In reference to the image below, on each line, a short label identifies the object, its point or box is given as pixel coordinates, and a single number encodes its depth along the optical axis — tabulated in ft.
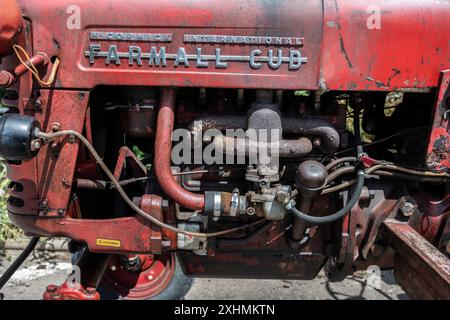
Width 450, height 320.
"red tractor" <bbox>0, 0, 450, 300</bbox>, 6.14
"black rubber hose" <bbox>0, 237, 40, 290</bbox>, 7.90
